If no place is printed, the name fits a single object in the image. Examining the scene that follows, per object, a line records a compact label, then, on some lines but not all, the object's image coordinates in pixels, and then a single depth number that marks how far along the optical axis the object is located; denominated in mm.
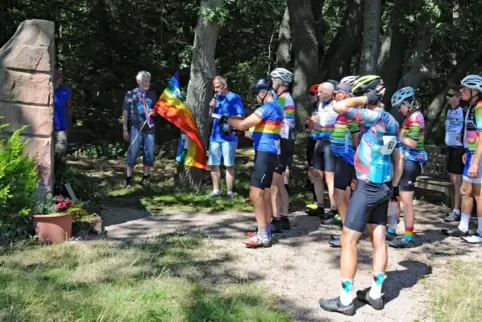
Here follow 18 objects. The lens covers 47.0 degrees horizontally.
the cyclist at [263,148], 6031
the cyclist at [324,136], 7312
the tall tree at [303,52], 13078
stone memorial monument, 6188
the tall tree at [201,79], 9273
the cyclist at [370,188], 4484
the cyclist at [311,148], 8075
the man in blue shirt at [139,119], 9328
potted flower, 5891
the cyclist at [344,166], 6258
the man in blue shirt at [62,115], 8017
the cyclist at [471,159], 6458
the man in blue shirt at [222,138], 8633
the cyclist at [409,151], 6230
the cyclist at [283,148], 6566
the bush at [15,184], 5656
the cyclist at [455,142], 7984
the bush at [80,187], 7119
